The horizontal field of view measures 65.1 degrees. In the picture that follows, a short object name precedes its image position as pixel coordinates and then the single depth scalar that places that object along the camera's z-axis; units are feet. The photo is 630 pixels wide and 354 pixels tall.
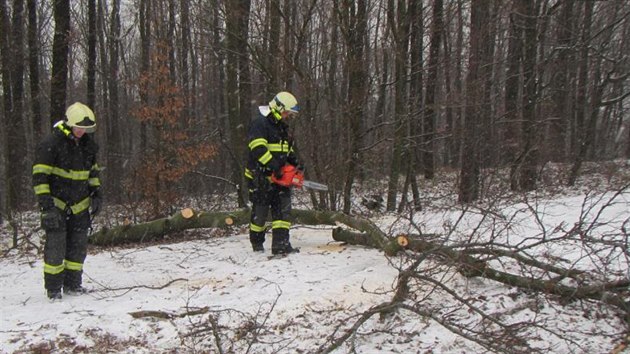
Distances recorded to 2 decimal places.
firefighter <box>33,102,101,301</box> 16.60
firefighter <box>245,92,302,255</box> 20.44
